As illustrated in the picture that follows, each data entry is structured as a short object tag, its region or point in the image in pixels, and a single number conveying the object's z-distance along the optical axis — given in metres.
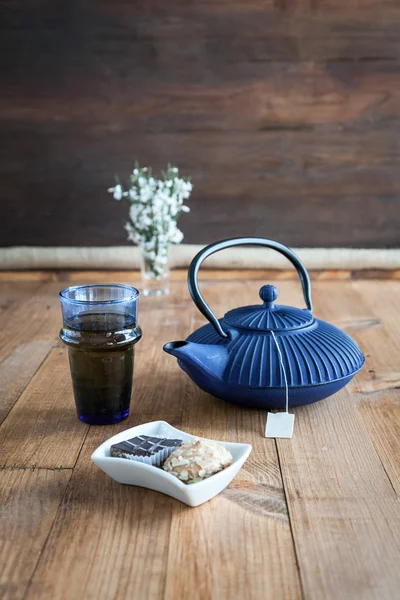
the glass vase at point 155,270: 2.11
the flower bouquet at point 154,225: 2.09
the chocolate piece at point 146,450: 0.90
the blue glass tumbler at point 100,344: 1.08
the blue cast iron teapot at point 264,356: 1.11
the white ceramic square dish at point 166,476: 0.85
